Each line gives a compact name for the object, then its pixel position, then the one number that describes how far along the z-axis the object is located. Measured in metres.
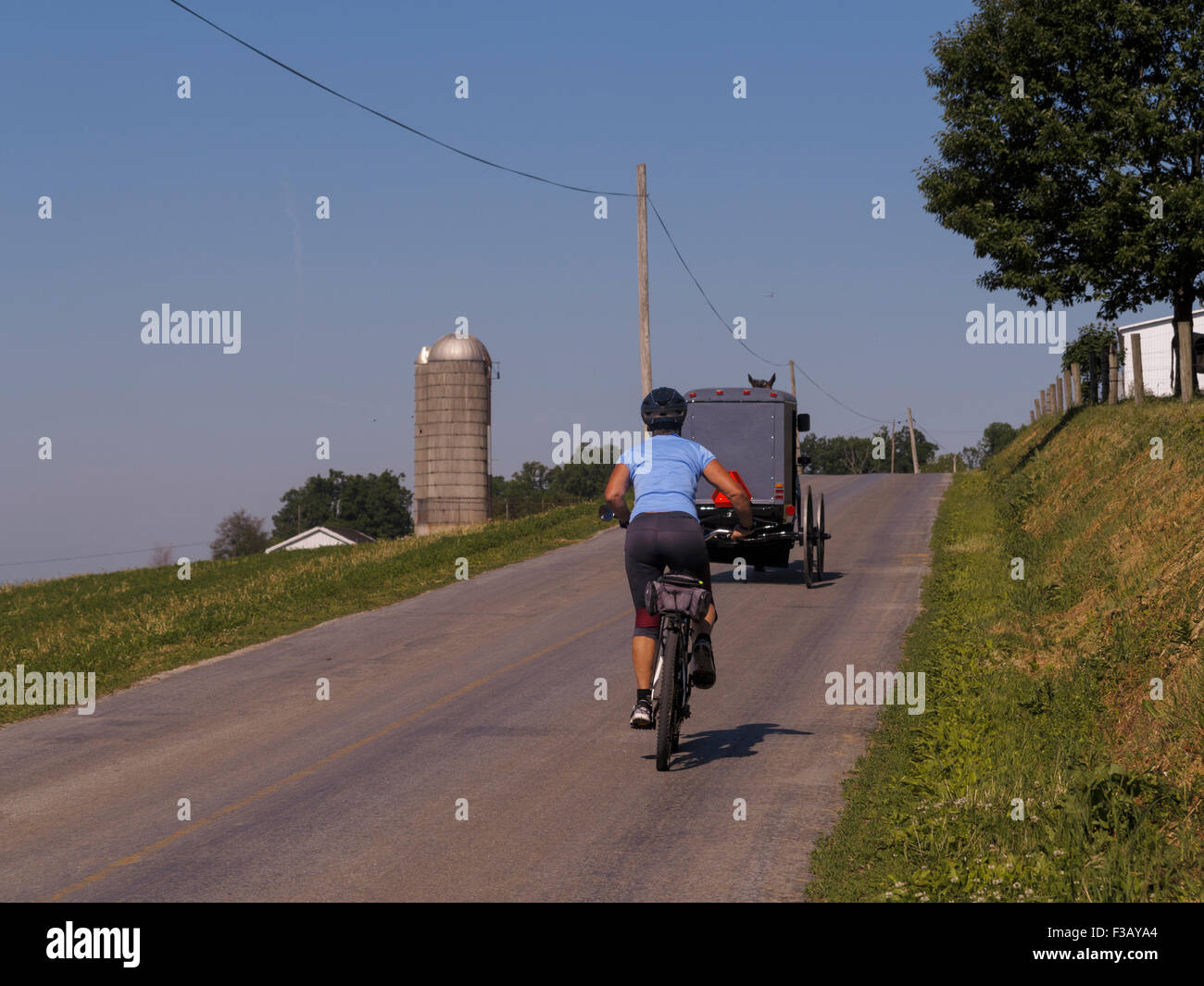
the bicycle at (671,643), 8.05
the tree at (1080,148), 27.44
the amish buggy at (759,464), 19.81
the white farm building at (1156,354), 60.44
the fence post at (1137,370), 27.52
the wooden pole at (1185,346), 27.05
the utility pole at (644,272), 33.94
